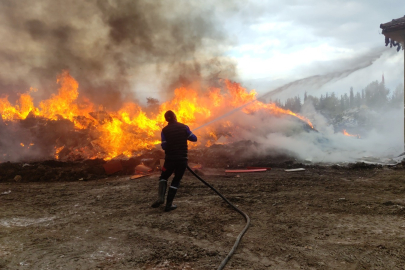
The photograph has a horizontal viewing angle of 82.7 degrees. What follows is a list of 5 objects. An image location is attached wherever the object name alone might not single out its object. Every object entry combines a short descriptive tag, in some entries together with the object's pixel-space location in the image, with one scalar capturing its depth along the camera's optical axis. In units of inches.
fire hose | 102.7
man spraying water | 190.4
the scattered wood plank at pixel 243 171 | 353.1
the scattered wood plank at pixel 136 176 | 321.6
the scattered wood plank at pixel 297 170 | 351.3
